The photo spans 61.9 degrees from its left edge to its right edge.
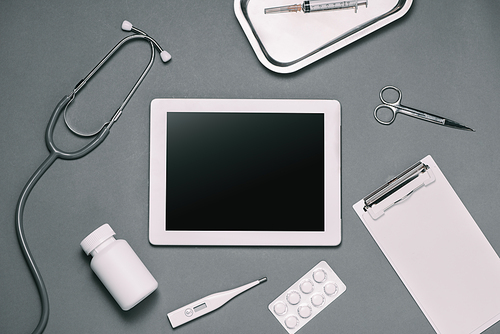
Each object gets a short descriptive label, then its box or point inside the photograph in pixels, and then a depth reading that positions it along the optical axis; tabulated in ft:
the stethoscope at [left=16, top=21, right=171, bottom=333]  3.32
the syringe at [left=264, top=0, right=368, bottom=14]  3.46
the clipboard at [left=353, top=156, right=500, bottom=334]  3.36
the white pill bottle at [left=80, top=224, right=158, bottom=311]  3.19
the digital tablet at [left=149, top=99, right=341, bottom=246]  3.35
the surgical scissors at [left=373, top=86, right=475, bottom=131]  3.43
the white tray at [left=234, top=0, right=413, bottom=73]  3.46
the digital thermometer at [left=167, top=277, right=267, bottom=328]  3.35
